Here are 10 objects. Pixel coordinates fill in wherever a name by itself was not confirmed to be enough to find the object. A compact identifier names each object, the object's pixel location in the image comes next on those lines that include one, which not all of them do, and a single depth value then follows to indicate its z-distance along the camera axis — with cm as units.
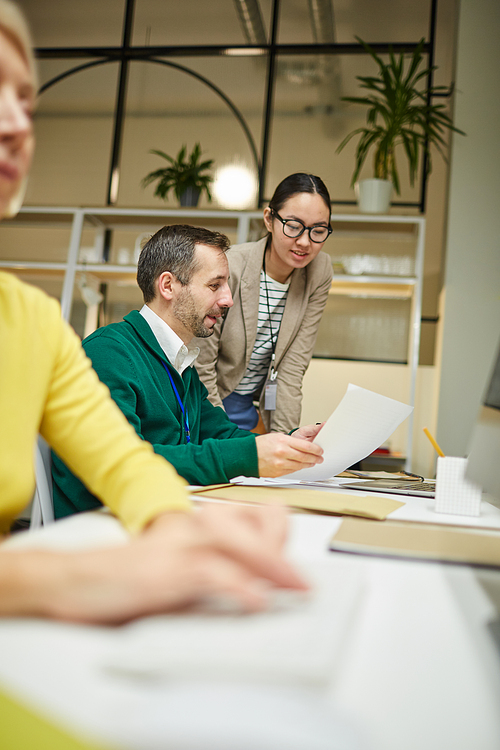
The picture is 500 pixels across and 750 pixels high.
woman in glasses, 190
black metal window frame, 395
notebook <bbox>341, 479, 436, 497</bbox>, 123
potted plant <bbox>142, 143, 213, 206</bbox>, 355
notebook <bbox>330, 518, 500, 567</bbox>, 63
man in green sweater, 106
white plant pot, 328
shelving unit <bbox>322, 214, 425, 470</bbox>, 314
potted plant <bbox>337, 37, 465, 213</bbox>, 319
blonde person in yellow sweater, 38
